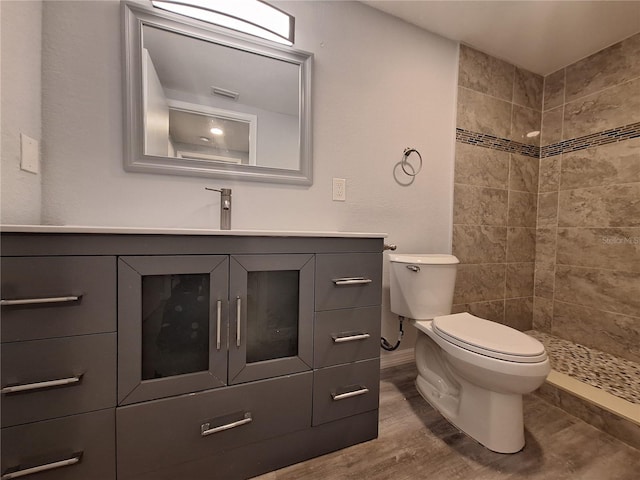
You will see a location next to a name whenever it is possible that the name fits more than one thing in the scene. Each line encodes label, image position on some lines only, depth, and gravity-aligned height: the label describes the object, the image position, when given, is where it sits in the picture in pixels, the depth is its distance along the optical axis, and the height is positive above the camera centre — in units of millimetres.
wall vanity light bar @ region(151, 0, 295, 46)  1146 +1000
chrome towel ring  1688 +486
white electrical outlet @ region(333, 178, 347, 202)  1518 +266
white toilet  984 -485
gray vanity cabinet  688 -380
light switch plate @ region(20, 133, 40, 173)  924 +269
